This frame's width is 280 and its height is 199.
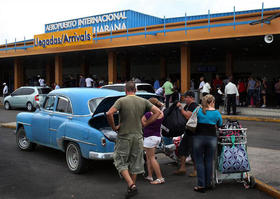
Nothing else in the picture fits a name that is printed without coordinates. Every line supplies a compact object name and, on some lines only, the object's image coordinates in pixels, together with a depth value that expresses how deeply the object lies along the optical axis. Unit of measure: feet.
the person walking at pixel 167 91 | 56.75
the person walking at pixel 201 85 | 58.21
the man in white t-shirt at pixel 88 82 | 72.69
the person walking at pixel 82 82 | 74.69
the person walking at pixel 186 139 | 19.17
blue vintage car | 19.07
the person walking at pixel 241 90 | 62.34
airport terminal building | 55.42
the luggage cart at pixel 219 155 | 17.38
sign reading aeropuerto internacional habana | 71.61
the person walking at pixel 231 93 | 49.93
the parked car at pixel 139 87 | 49.75
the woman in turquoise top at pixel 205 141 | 17.06
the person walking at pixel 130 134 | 16.35
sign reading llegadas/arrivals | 70.64
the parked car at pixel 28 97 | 62.18
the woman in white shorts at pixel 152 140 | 18.52
